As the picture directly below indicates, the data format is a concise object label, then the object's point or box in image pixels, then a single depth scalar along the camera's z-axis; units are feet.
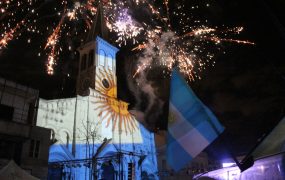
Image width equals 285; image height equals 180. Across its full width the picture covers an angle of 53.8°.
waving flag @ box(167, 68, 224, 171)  20.66
